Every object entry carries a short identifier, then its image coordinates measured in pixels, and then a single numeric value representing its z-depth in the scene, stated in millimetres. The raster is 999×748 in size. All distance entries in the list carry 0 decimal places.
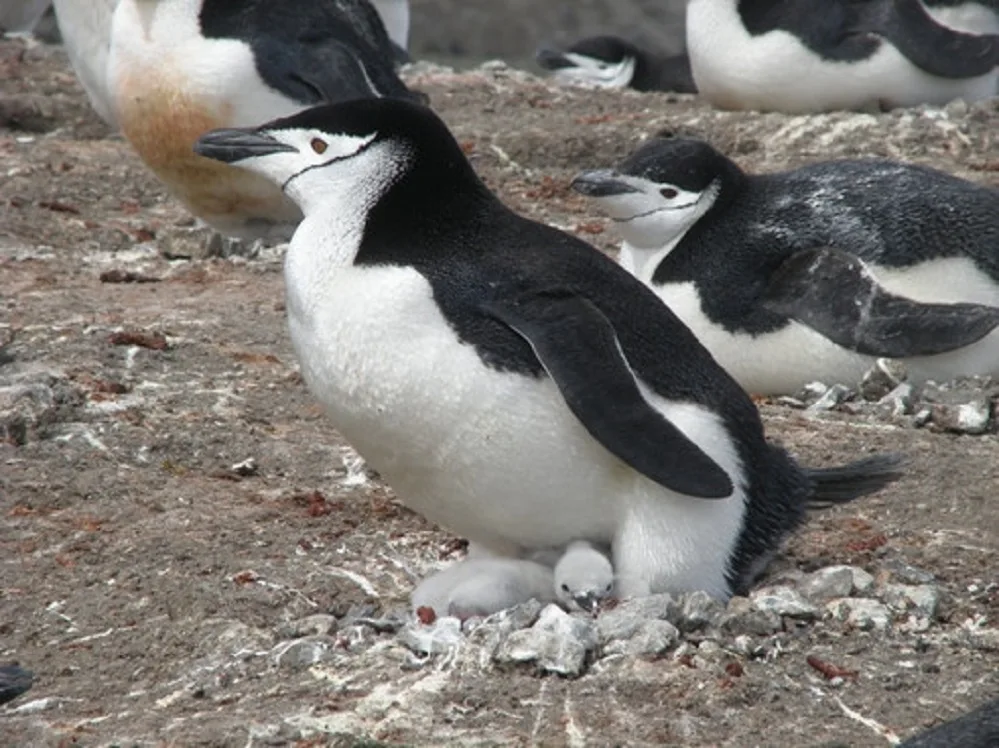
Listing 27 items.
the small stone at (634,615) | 8141
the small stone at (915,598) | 8617
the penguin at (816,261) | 12469
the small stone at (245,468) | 10992
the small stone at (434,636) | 8156
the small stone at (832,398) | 12398
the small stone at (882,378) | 12445
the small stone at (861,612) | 8414
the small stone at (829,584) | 8719
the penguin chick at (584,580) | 8437
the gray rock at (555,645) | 7937
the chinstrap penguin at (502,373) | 8375
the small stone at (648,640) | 8023
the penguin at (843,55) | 19437
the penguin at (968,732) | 6633
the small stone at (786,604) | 8398
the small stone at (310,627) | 8531
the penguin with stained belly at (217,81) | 15945
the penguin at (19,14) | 26750
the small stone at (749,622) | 8250
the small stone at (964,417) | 11844
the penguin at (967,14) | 20469
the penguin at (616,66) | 25656
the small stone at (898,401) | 12159
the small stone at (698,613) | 8219
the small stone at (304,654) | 8234
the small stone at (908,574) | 9000
